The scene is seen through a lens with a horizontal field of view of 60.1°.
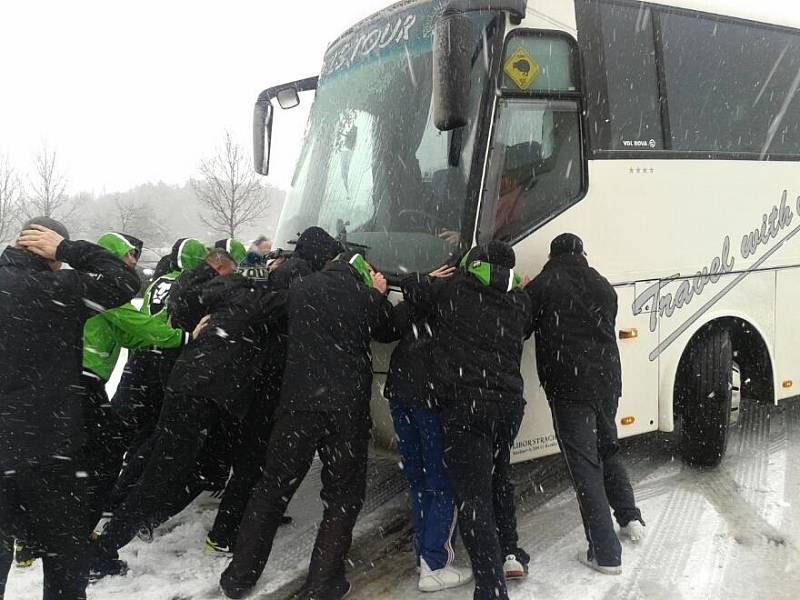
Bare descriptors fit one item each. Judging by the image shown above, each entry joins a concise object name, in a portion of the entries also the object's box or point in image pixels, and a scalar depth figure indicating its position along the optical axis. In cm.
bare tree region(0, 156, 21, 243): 3080
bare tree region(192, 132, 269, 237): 2894
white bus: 458
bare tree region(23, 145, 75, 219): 3125
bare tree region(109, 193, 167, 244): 4162
